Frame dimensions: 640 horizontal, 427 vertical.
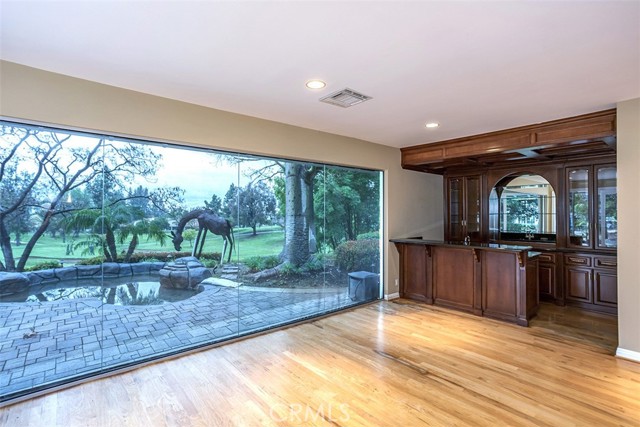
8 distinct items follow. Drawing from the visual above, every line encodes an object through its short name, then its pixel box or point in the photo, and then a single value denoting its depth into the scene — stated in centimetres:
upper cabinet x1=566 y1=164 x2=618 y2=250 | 449
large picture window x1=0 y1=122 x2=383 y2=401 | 252
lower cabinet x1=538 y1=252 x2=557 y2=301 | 488
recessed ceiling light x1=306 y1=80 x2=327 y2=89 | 261
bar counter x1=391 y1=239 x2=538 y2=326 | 408
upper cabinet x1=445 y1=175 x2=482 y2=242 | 586
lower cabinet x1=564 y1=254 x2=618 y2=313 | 438
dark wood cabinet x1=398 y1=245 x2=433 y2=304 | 506
